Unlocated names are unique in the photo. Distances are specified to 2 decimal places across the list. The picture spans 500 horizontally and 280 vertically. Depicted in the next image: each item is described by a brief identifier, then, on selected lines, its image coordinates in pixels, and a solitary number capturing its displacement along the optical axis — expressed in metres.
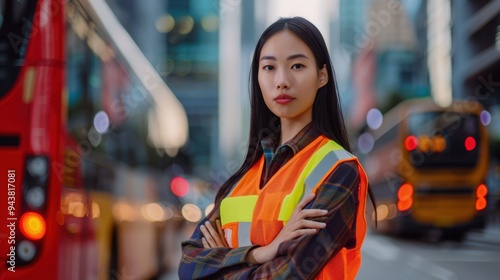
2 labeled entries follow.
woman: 2.24
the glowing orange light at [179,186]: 13.37
